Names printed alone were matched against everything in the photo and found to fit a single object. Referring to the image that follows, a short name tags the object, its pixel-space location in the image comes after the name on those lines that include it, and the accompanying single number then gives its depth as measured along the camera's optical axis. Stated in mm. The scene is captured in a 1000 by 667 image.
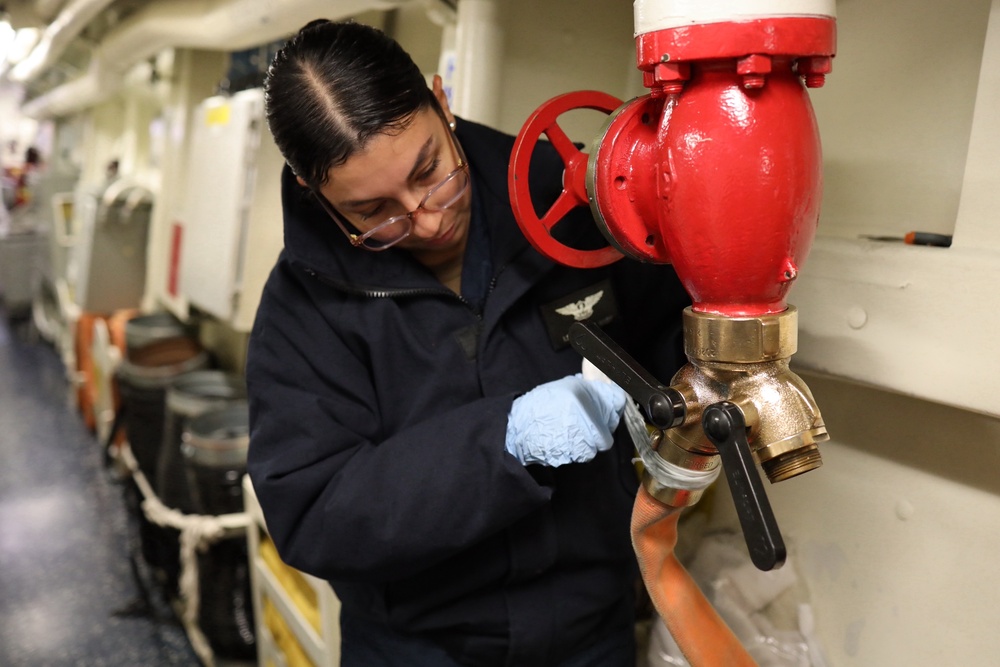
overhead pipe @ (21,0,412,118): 1690
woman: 874
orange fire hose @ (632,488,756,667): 820
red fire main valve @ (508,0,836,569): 604
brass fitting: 657
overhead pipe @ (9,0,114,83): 2531
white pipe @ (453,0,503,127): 1342
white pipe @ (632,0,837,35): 593
